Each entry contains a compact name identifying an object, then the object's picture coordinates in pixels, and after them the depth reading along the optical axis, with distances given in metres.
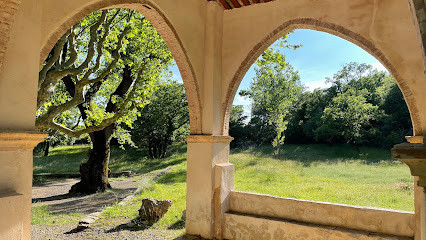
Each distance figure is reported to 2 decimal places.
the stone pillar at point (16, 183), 2.29
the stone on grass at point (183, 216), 6.50
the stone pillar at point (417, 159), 1.30
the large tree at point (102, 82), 6.27
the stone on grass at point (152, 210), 6.68
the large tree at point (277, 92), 18.83
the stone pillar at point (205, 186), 5.28
